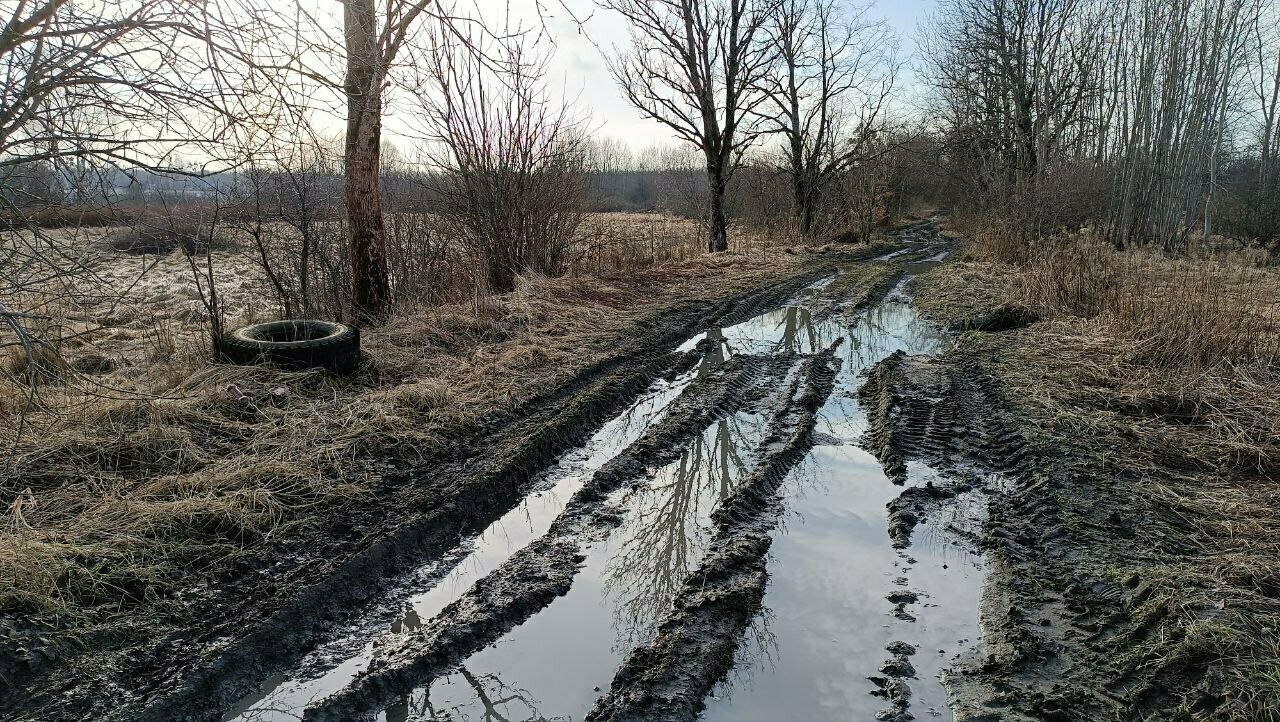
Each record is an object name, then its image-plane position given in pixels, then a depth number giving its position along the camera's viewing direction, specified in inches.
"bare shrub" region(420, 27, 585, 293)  364.8
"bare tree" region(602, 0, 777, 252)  636.7
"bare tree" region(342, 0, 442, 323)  268.2
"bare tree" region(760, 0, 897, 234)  810.2
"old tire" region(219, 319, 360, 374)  223.1
